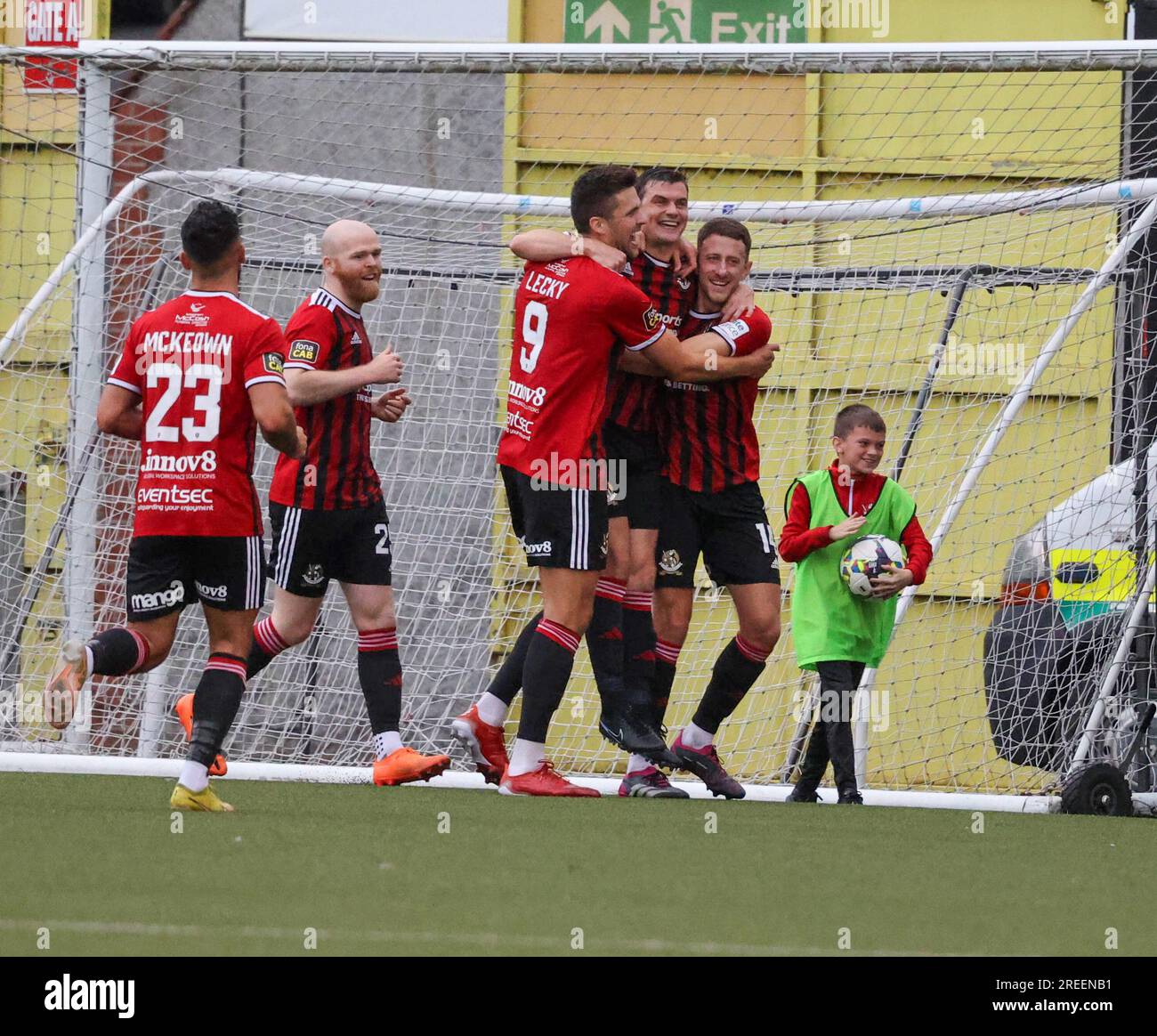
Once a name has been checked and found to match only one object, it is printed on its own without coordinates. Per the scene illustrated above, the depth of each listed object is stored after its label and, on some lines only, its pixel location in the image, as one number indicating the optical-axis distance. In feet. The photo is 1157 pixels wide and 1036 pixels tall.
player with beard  41.45
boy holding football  44.29
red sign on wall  71.72
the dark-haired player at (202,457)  35.45
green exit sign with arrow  73.61
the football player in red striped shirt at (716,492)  43.60
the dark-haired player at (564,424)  39.27
